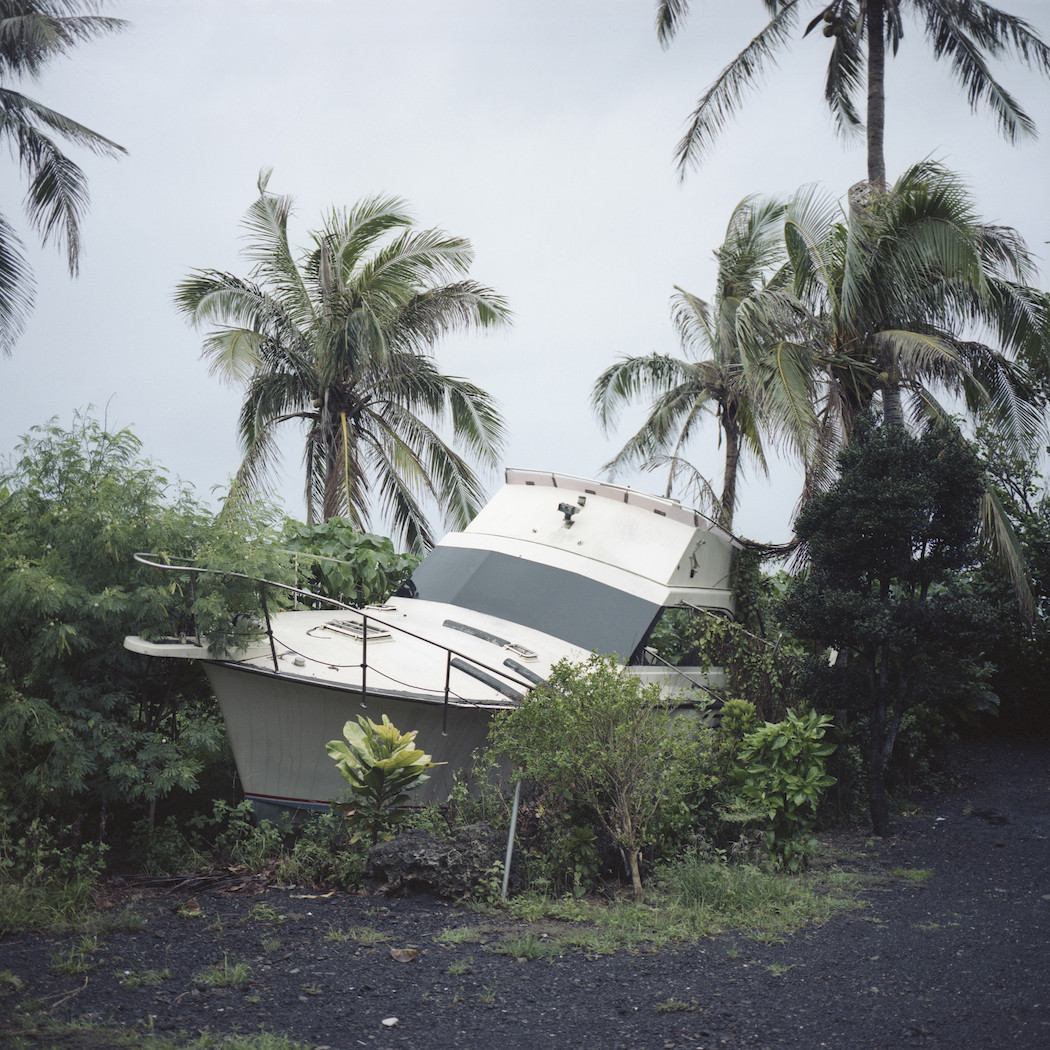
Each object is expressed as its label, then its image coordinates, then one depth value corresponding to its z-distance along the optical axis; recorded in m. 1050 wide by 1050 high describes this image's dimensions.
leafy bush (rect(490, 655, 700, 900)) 7.52
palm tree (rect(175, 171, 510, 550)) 18.16
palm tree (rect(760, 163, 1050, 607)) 11.91
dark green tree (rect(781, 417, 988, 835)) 9.99
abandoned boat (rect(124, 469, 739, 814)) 7.83
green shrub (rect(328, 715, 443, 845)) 7.58
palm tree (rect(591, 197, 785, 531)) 16.39
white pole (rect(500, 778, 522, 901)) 7.37
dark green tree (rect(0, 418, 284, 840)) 7.59
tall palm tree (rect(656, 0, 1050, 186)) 16.75
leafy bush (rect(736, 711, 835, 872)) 8.52
